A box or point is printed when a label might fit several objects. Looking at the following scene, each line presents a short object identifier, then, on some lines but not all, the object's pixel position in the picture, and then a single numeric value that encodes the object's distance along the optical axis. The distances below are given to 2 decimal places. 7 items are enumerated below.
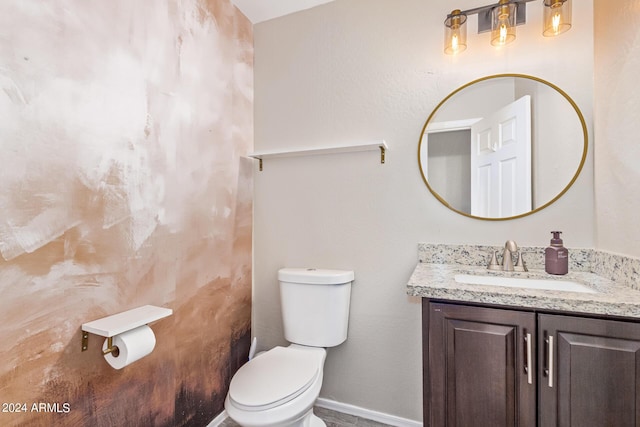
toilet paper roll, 1.06
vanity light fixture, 1.36
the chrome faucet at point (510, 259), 1.42
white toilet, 1.17
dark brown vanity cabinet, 0.96
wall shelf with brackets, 1.70
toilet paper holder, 1.03
